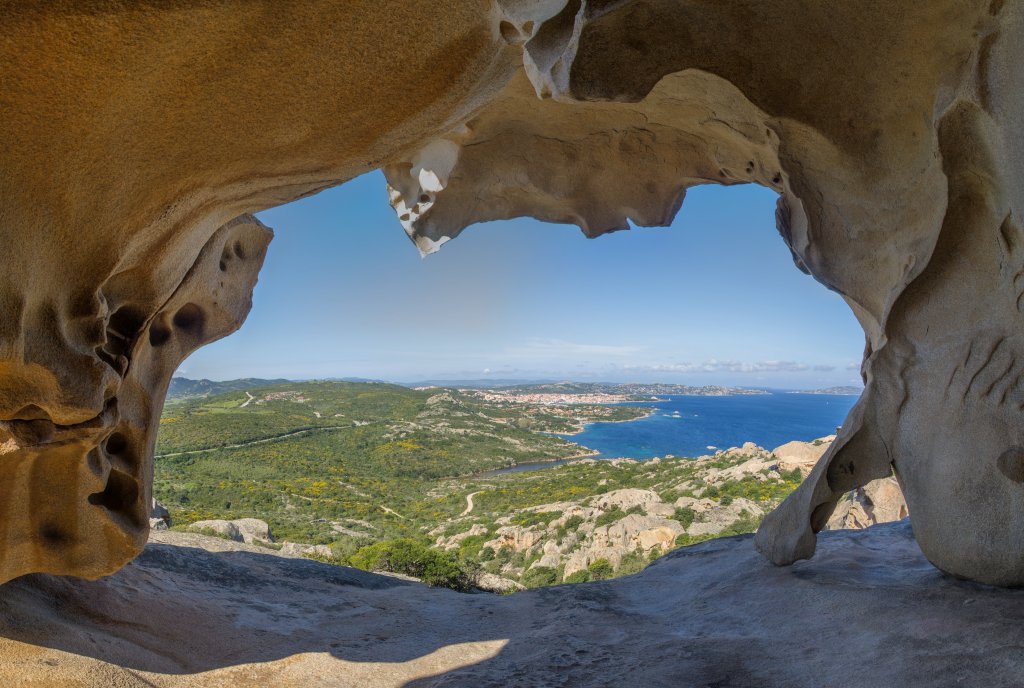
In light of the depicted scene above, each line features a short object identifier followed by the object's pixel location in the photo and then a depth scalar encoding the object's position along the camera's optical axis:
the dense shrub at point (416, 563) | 8.43
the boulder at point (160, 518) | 8.45
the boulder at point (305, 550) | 9.16
